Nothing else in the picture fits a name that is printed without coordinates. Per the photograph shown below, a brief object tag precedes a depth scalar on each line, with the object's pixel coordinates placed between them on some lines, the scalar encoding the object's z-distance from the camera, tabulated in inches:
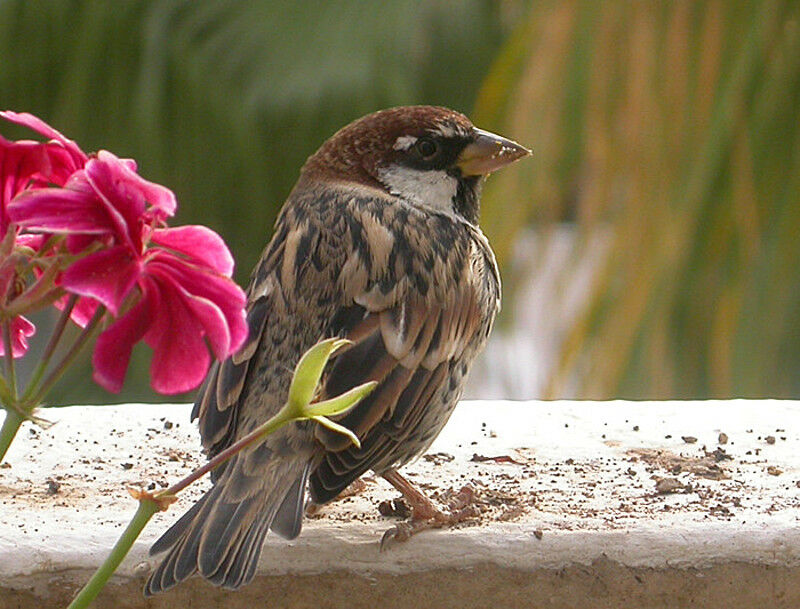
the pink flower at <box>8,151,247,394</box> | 92.5
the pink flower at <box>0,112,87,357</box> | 99.6
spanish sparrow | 111.5
